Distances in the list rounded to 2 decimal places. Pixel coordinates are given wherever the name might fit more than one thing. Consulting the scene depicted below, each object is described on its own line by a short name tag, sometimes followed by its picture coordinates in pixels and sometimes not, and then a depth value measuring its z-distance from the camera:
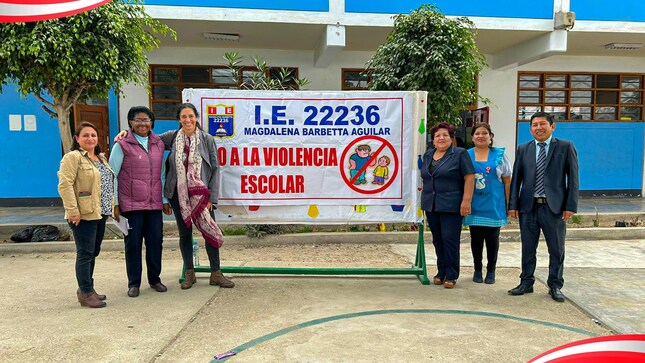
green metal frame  4.80
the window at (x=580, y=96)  11.06
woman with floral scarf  4.34
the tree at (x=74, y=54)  5.66
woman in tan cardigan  3.77
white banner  4.73
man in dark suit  4.21
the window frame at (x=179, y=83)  10.16
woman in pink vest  4.20
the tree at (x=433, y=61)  7.08
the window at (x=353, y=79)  10.70
